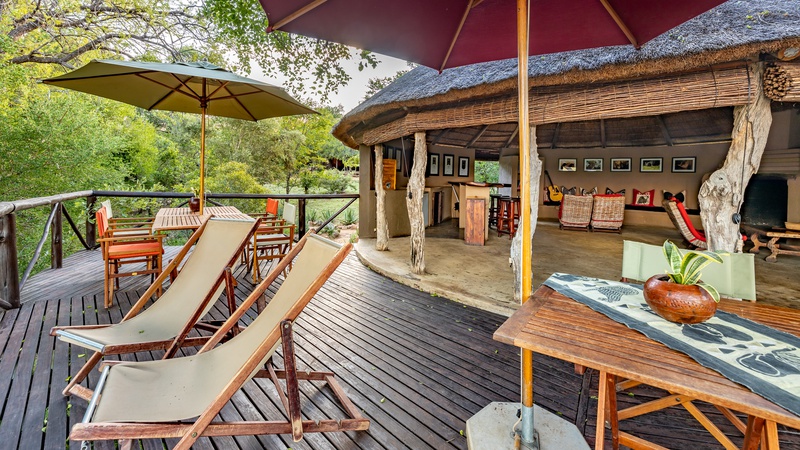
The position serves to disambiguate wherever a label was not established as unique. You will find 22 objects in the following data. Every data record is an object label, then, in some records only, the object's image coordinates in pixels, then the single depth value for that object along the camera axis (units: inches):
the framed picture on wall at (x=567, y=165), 360.5
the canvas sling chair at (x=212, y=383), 50.6
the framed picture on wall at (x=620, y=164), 335.0
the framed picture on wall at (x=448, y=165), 340.8
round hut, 95.2
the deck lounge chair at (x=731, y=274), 62.7
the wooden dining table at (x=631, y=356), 34.0
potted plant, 46.2
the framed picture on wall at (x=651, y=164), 319.3
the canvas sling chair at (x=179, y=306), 73.0
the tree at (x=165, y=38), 257.9
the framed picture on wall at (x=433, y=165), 317.7
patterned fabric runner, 35.0
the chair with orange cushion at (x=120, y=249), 125.6
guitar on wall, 365.4
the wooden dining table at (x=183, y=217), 132.6
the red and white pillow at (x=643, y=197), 326.0
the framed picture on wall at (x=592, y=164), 348.1
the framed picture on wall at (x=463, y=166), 364.8
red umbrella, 77.5
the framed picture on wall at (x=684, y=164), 305.1
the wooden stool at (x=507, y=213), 265.0
